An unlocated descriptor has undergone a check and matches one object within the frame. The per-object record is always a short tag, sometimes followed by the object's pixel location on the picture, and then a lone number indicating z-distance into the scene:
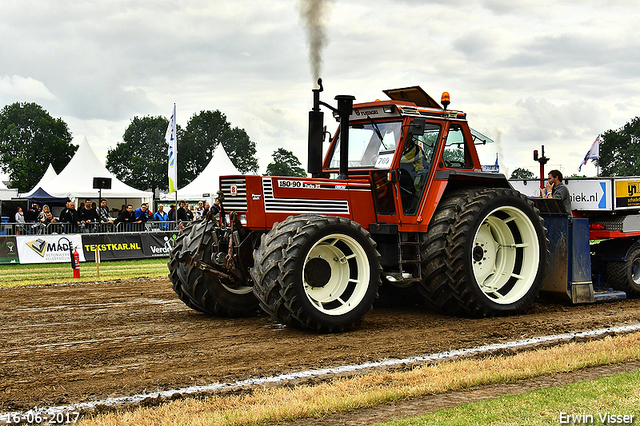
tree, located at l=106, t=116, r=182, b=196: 84.00
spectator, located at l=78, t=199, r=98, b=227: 20.52
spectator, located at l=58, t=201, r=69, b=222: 20.30
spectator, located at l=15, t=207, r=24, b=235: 19.90
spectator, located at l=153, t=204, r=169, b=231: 22.02
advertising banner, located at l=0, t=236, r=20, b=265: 18.97
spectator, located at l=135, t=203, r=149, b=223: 21.75
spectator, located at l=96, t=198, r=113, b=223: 21.28
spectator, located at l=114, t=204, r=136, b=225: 21.17
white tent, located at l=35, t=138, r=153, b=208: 33.31
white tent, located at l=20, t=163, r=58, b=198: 36.83
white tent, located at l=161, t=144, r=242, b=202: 36.94
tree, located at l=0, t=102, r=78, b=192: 73.25
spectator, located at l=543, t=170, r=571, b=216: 9.84
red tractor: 7.05
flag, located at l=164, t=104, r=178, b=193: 24.86
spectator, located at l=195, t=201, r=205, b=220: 23.16
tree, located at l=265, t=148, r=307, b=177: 52.28
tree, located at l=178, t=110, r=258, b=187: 89.50
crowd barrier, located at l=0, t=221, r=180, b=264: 19.14
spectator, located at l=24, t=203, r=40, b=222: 22.15
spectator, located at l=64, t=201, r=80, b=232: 20.16
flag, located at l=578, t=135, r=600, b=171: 29.62
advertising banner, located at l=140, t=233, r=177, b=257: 20.98
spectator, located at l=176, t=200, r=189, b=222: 22.89
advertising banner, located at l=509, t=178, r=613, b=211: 9.76
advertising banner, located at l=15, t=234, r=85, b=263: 19.14
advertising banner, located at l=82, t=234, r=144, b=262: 19.86
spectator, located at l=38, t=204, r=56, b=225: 20.20
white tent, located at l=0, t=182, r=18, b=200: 38.26
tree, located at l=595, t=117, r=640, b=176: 78.06
